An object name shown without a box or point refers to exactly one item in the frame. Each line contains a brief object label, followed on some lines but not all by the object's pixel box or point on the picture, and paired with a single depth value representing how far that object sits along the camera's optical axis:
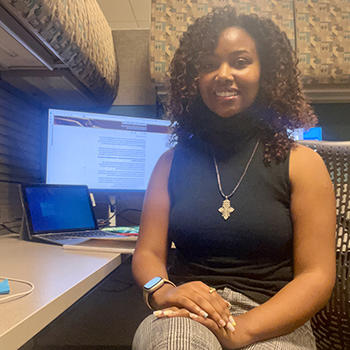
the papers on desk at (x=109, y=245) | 0.86
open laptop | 1.01
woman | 0.61
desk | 0.41
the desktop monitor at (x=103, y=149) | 1.29
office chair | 0.76
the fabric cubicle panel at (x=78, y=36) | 0.80
